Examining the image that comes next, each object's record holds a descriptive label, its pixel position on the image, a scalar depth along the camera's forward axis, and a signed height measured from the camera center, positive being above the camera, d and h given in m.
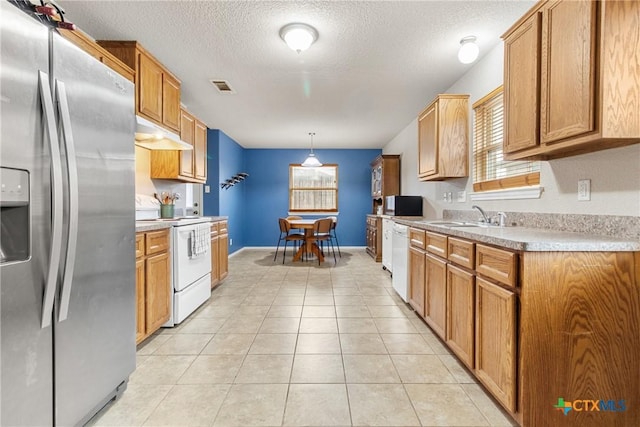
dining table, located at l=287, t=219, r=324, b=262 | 5.54 -0.66
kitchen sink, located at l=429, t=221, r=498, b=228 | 2.48 -0.14
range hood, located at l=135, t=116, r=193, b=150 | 2.50 +0.66
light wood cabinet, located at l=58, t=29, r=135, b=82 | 2.04 +1.13
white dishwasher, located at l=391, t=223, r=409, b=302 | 3.15 -0.58
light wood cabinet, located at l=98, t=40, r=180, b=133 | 2.58 +1.17
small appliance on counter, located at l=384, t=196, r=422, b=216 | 4.63 +0.03
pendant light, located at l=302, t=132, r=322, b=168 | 6.00 +0.93
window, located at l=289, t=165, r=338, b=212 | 7.40 +0.43
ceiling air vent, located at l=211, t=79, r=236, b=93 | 3.40 +1.43
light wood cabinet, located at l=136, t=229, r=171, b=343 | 2.16 -0.58
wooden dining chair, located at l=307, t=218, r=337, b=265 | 5.49 -0.41
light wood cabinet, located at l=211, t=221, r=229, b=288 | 3.71 -0.59
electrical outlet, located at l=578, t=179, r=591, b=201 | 1.72 +0.11
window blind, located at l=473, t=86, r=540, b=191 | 2.44 +0.50
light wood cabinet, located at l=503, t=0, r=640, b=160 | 1.33 +0.65
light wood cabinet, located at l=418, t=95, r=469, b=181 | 3.15 +0.76
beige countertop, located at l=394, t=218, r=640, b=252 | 1.30 -0.15
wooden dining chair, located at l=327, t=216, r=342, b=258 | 5.85 -0.61
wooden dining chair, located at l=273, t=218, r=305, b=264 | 5.57 -0.41
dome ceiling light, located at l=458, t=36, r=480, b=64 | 2.47 +1.30
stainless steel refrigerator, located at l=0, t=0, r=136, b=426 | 1.04 -0.08
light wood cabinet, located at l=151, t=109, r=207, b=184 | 3.40 +0.58
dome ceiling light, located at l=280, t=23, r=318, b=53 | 2.33 +1.36
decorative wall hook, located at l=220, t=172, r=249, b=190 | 5.85 +0.56
